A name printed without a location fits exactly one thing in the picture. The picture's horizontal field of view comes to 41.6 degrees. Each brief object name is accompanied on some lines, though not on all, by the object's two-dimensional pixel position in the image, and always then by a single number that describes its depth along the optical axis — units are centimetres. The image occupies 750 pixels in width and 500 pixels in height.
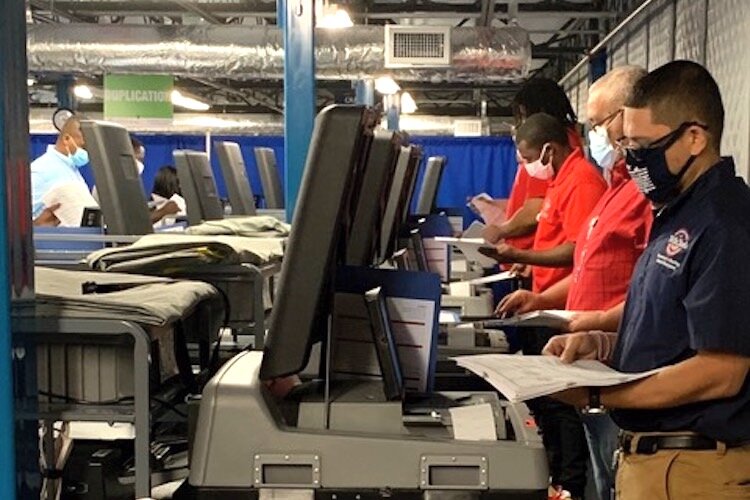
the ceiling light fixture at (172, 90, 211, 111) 1516
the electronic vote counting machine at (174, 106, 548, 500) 147
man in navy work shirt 179
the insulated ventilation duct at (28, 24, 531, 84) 891
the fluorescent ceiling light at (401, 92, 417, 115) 1414
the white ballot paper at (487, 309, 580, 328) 228
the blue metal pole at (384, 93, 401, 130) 1092
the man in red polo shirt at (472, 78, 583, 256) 442
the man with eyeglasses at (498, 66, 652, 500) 272
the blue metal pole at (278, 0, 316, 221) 471
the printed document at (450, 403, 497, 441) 151
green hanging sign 1261
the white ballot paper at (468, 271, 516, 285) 398
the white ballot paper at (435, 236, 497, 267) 414
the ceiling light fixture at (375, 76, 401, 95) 974
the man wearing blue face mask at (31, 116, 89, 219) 582
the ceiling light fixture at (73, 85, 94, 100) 1449
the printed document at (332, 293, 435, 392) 162
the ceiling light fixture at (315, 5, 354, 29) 740
